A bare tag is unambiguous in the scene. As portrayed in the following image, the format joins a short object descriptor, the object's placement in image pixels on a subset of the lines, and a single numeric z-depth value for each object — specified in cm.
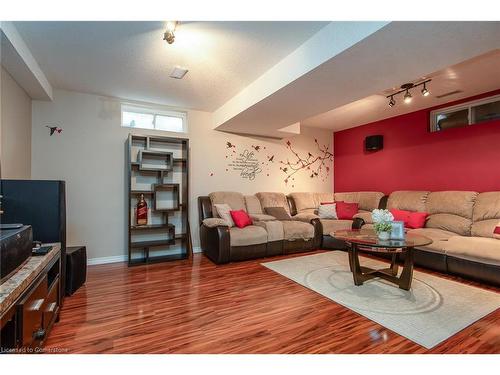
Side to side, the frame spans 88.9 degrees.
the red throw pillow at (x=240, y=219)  393
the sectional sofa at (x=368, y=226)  295
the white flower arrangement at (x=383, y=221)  271
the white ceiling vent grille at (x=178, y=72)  280
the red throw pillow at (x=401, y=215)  398
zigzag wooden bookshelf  372
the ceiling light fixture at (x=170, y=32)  201
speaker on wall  495
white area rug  192
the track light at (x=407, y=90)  322
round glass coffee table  250
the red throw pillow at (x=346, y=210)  473
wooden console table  118
